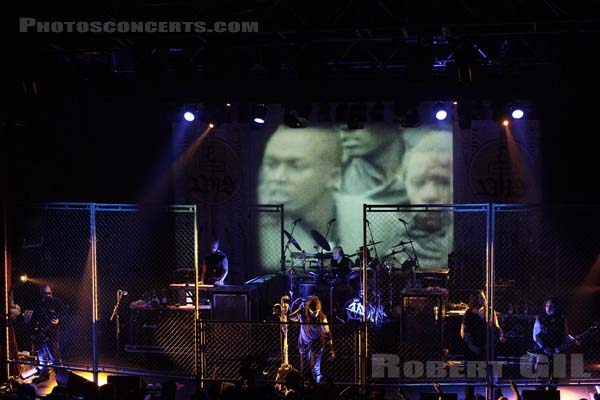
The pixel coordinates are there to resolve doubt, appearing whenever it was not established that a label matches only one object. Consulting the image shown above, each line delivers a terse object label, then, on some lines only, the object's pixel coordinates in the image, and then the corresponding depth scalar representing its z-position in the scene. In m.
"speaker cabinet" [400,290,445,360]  13.44
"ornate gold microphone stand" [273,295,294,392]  11.45
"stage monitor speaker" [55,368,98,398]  8.49
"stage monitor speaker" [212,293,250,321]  14.21
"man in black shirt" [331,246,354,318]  16.97
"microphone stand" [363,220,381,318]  15.87
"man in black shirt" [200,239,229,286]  16.22
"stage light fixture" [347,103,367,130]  17.62
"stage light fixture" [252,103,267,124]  17.39
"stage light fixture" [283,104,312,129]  15.37
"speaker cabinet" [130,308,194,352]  14.45
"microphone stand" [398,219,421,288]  17.95
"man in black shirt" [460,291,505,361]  11.55
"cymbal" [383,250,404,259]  17.85
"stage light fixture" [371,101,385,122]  17.70
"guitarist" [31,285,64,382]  12.75
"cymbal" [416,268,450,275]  16.42
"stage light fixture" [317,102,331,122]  16.20
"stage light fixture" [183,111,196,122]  18.48
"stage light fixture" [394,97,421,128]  15.90
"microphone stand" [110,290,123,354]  14.26
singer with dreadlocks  11.72
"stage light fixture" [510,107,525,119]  16.71
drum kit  16.17
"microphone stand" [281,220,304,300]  17.23
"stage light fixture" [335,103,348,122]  17.75
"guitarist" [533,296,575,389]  11.72
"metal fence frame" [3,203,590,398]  9.97
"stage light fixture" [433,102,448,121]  18.05
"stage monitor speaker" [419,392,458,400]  8.01
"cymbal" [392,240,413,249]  18.15
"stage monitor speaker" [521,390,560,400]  8.44
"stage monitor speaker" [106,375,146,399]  8.77
